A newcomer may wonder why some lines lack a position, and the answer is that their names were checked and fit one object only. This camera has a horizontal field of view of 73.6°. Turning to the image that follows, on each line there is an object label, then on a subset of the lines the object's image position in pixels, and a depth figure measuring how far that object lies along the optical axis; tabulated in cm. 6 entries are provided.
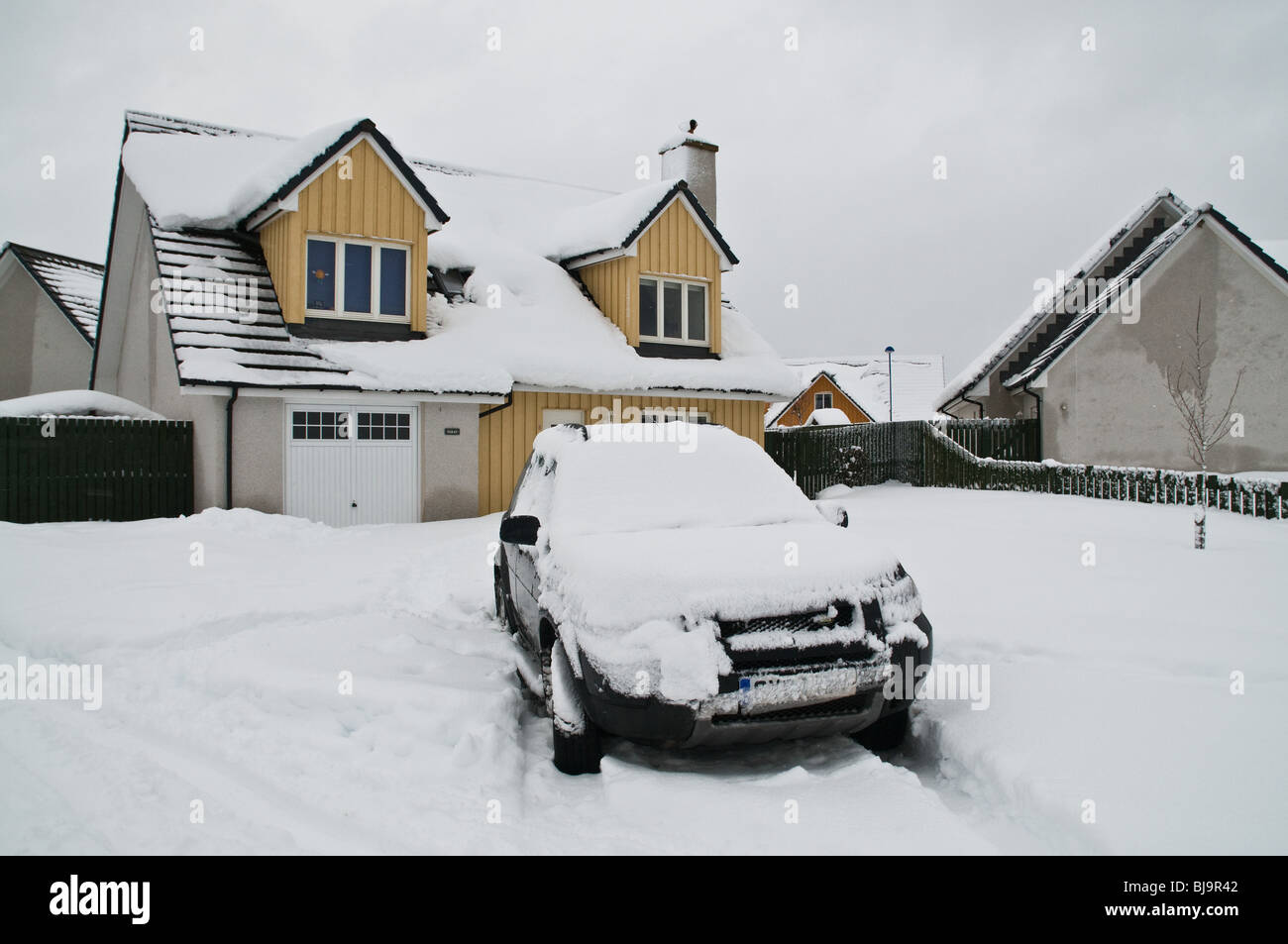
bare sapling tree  1800
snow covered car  414
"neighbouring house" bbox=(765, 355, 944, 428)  5594
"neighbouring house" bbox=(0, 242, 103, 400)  2275
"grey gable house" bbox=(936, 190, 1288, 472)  1850
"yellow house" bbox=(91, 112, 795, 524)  1362
